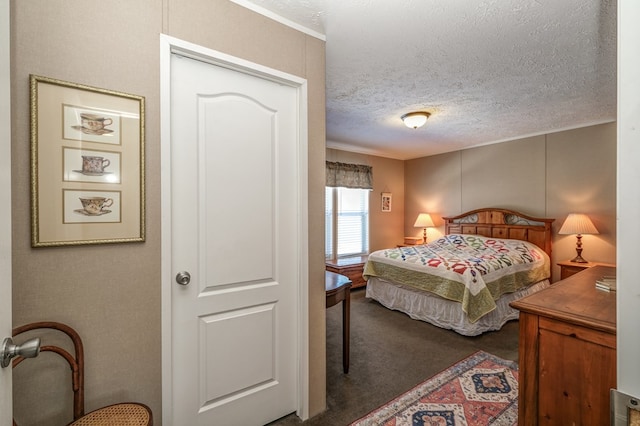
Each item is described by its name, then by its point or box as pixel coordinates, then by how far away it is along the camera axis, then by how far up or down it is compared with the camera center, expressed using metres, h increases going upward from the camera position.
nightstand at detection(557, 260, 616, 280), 3.62 -0.70
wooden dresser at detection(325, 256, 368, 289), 4.76 -0.95
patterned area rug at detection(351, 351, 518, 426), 1.84 -1.31
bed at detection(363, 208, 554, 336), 3.07 -0.74
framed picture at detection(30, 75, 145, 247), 1.13 +0.19
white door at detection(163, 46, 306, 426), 1.47 -0.19
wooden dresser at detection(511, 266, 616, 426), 1.14 -0.62
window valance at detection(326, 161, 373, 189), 5.00 +0.62
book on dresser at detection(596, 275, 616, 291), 1.50 -0.39
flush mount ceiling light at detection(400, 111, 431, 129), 3.39 +1.08
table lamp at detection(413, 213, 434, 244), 5.49 -0.21
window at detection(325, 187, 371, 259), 5.17 -0.21
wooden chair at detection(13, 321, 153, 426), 1.13 -0.80
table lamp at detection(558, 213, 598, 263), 3.64 -0.21
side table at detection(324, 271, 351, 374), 2.22 -0.67
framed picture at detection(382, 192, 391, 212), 5.83 +0.18
